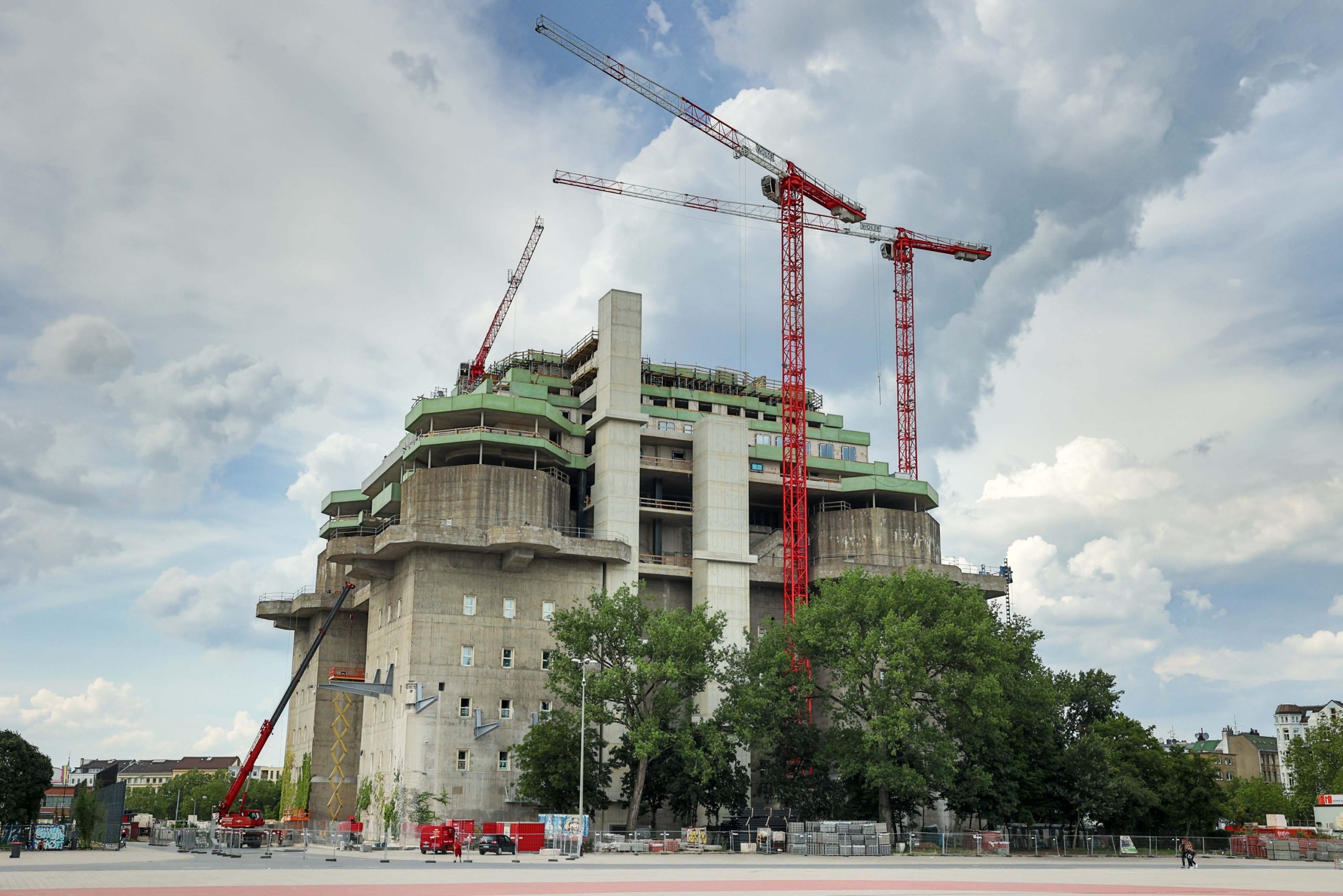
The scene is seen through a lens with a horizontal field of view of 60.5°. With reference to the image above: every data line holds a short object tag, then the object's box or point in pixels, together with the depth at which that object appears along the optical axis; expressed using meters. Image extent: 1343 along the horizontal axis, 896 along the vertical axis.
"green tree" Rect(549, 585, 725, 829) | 78.06
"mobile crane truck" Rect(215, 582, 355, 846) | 81.81
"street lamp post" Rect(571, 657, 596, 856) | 69.69
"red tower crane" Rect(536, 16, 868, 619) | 104.25
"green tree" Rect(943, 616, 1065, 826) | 82.88
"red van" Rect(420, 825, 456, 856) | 68.38
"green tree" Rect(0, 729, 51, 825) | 100.88
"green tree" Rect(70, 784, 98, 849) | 73.00
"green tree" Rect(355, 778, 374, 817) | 90.50
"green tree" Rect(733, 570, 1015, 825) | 78.81
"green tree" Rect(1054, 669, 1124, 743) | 101.56
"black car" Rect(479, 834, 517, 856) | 68.56
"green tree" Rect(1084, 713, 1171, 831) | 95.56
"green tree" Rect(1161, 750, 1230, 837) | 100.12
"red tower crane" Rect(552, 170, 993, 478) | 131.00
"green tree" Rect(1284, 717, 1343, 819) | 122.94
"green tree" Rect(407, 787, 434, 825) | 83.12
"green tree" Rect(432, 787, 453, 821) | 84.69
